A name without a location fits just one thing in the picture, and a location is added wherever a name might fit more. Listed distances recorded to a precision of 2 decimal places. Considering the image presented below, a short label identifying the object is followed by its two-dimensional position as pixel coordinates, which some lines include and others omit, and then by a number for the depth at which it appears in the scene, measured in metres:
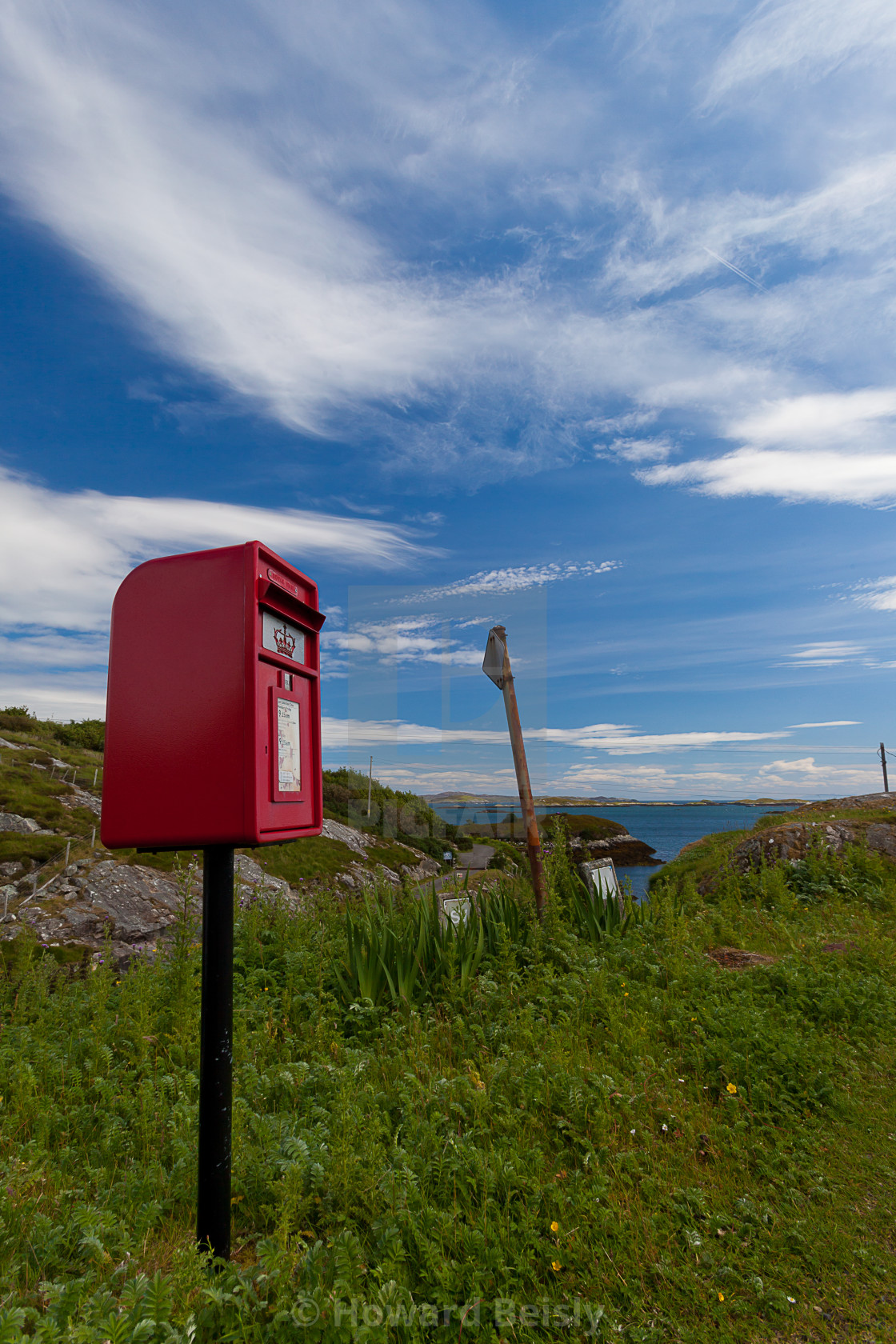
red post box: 2.47
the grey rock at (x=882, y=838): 8.90
